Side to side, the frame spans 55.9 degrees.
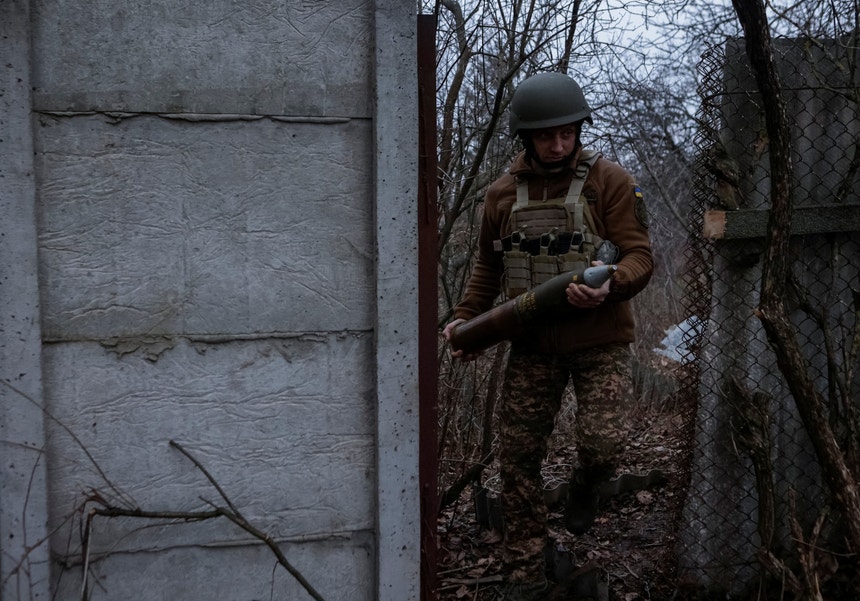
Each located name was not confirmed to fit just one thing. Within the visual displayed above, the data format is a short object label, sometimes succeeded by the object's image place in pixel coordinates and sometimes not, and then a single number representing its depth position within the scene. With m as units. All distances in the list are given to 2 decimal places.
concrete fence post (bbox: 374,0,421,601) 2.70
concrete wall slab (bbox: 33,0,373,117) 2.51
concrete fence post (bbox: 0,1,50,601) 2.45
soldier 3.34
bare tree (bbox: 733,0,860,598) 3.06
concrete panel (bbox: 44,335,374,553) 2.60
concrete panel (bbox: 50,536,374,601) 2.66
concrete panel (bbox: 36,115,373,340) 2.55
